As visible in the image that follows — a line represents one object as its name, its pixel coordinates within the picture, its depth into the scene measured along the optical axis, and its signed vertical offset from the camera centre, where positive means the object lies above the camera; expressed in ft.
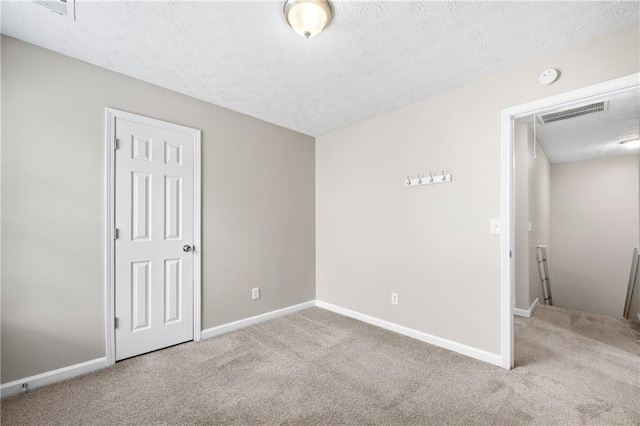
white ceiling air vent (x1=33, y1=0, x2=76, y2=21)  5.28 +4.10
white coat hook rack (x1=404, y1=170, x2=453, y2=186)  8.82 +1.18
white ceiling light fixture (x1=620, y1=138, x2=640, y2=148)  12.85 +3.43
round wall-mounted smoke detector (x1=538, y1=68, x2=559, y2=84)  6.72 +3.43
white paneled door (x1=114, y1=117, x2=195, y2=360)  7.79 -0.72
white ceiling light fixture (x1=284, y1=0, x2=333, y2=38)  5.07 +3.84
